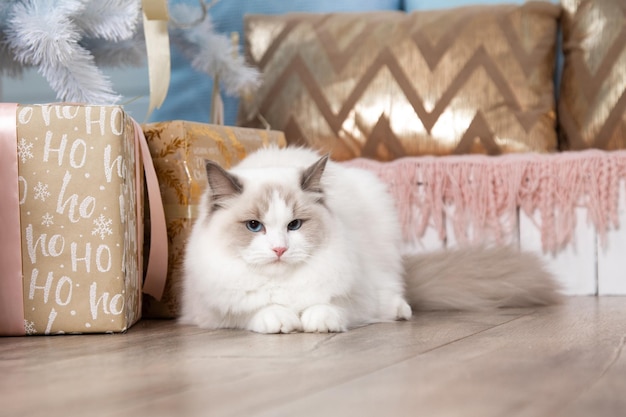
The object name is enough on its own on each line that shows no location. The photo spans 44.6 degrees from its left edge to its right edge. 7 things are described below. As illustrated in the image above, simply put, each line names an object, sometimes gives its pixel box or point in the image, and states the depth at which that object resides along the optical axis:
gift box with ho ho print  1.42
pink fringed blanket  1.91
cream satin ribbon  1.79
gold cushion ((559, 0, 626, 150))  2.01
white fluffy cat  1.39
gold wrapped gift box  1.73
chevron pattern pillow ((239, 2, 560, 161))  2.08
